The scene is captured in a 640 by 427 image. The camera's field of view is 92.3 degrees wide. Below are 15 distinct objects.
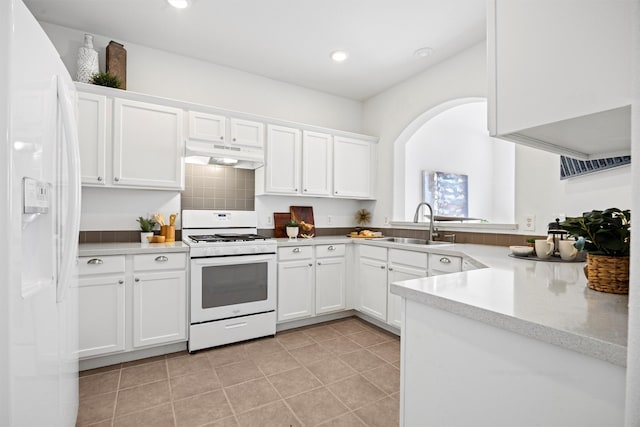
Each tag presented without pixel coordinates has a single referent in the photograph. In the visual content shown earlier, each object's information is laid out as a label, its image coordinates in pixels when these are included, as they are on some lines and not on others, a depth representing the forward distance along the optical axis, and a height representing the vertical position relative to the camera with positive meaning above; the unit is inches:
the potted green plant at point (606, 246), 37.6 -3.6
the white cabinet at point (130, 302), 87.2 -26.6
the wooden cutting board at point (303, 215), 147.1 +0.1
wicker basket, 37.2 -7.0
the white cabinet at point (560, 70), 25.2 +13.6
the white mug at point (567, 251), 63.9 -7.0
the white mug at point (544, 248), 66.3 -6.7
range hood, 110.4 +22.2
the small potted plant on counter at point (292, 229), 135.5 -6.4
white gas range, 101.0 -24.4
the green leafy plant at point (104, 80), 100.7 +44.1
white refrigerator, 30.2 -1.1
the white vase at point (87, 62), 101.3 +50.4
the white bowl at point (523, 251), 71.6 -7.9
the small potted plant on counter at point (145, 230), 108.3 -5.8
